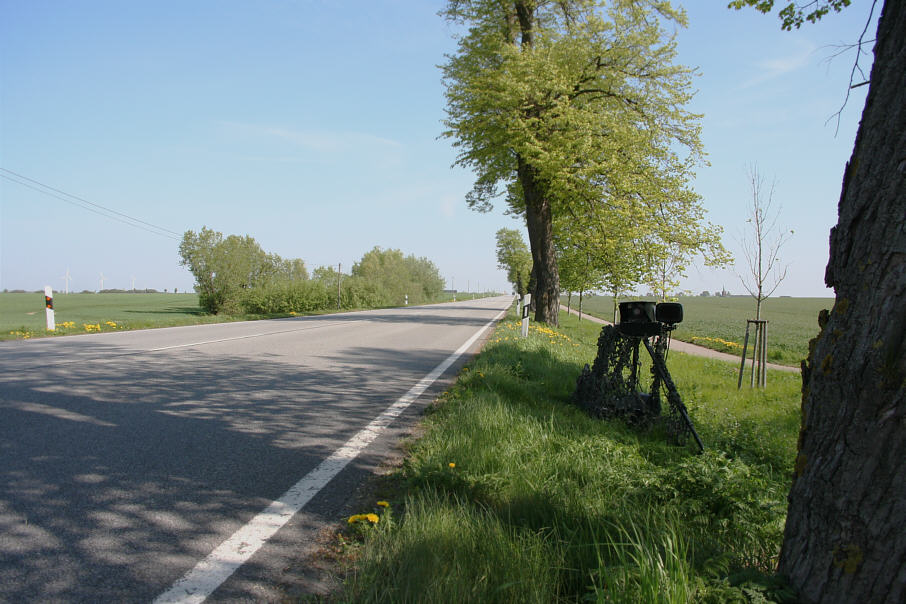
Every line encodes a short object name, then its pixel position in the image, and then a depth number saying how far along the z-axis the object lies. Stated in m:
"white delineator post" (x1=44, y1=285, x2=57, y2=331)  14.23
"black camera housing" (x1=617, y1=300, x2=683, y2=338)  4.40
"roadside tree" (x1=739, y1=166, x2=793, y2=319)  9.41
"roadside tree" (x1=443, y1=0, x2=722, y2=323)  15.08
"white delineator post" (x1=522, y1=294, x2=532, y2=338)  11.47
